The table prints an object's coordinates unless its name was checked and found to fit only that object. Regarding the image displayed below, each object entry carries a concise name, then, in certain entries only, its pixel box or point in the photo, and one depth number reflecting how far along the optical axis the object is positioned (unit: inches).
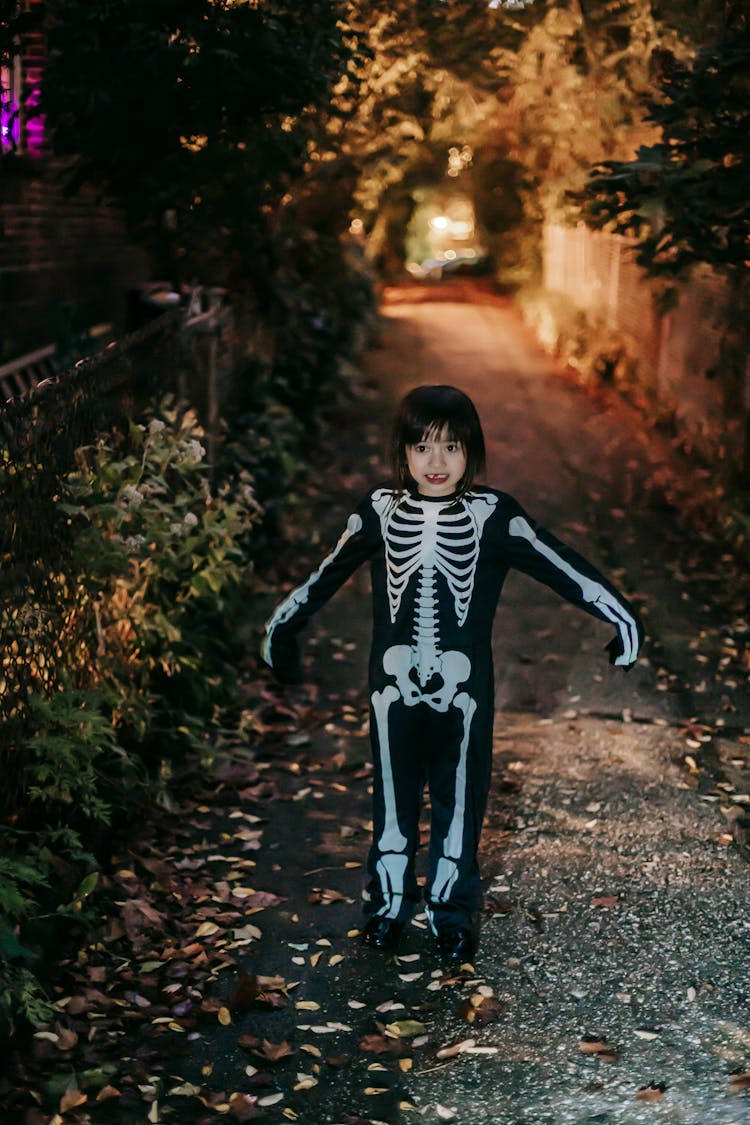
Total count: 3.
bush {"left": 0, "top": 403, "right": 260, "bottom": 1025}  179.3
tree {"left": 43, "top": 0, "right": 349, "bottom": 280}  277.1
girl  177.6
